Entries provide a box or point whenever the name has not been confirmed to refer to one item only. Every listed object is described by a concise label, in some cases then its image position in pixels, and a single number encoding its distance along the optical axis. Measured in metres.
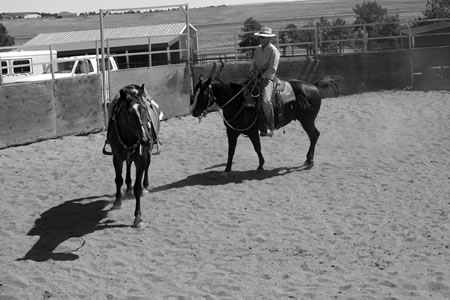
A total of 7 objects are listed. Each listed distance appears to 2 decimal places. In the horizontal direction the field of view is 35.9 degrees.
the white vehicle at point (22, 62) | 16.92
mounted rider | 10.88
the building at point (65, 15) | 89.78
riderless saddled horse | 8.17
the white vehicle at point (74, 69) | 14.55
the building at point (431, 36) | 19.44
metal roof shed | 34.91
